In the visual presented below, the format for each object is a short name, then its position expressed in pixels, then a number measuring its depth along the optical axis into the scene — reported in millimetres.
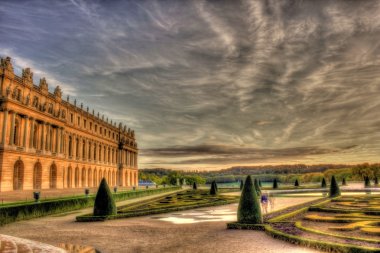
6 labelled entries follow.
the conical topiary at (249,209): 16094
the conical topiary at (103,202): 20734
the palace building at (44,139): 46062
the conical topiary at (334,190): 34891
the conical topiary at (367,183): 59419
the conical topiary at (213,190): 43484
